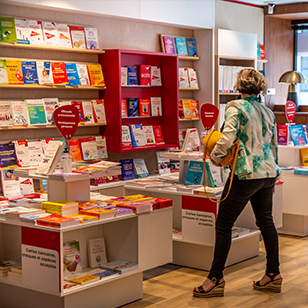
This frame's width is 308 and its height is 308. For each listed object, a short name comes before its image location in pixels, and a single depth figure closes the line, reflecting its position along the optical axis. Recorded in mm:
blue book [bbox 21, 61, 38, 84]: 4820
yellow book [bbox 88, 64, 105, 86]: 5480
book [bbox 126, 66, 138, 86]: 5859
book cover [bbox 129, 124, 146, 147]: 5891
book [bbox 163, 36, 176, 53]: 6387
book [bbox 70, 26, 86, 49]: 5277
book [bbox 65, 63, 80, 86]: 5223
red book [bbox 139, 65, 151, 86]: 6020
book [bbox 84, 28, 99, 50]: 5410
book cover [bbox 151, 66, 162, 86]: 6191
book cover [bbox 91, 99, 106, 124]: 5539
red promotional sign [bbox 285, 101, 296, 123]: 6020
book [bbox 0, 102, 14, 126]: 4672
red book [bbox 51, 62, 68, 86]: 5066
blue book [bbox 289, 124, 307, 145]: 5957
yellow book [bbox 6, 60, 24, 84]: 4703
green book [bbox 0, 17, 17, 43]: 4652
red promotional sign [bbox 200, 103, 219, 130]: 4707
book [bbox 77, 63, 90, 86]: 5355
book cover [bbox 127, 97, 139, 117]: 5902
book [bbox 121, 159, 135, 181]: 5871
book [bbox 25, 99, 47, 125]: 4895
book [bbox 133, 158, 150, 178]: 6012
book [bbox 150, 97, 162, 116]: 6238
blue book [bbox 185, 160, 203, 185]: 4707
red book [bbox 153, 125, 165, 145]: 6312
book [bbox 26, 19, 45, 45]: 4879
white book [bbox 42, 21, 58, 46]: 5020
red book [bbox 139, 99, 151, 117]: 6064
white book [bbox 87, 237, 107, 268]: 3646
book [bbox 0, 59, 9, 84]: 4633
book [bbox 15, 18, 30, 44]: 4766
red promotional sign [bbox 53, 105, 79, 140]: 3490
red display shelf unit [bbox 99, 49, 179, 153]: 5535
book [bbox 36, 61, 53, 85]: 4938
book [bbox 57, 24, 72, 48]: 5145
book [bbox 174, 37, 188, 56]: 6570
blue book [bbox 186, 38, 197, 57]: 6766
